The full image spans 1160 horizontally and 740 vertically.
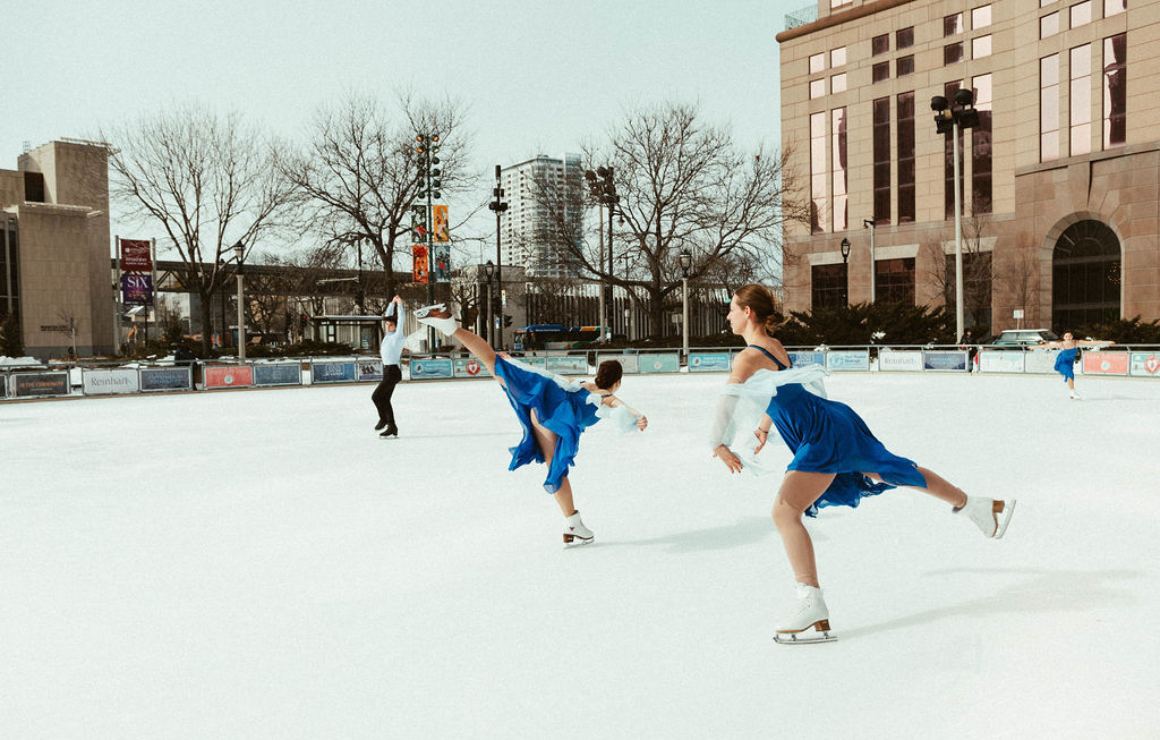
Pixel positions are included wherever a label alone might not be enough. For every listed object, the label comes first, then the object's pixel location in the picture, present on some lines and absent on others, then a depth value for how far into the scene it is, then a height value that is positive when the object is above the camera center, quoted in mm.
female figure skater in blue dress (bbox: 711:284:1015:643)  3820 -560
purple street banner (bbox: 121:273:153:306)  43375 +2766
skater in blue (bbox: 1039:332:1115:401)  16350 -888
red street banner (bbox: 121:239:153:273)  42756 +4544
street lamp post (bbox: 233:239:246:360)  26628 +944
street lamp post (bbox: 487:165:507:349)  32188 +5058
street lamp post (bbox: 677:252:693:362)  30075 +1526
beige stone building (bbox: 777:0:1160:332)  40156 +9752
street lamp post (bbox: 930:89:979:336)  25031 +6442
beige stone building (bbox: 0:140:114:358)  54000 +6063
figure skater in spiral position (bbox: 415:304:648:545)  5512 -515
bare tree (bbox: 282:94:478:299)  35906 +6983
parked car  30094 -646
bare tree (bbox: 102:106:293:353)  35000 +6509
